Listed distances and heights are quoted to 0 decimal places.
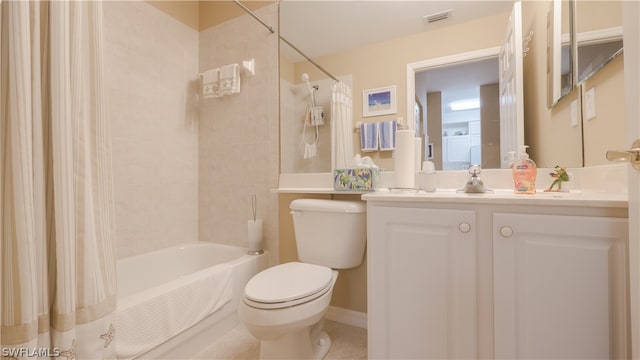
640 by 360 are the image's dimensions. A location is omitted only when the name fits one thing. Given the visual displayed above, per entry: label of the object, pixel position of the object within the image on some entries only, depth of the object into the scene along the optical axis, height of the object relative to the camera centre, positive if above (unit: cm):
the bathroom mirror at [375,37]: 146 +82
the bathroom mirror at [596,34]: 91 +49
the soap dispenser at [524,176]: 109 +0
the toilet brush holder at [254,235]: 193 -39
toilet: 112 -47
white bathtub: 120 -62
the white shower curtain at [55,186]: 66 -1
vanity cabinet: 78 -33
